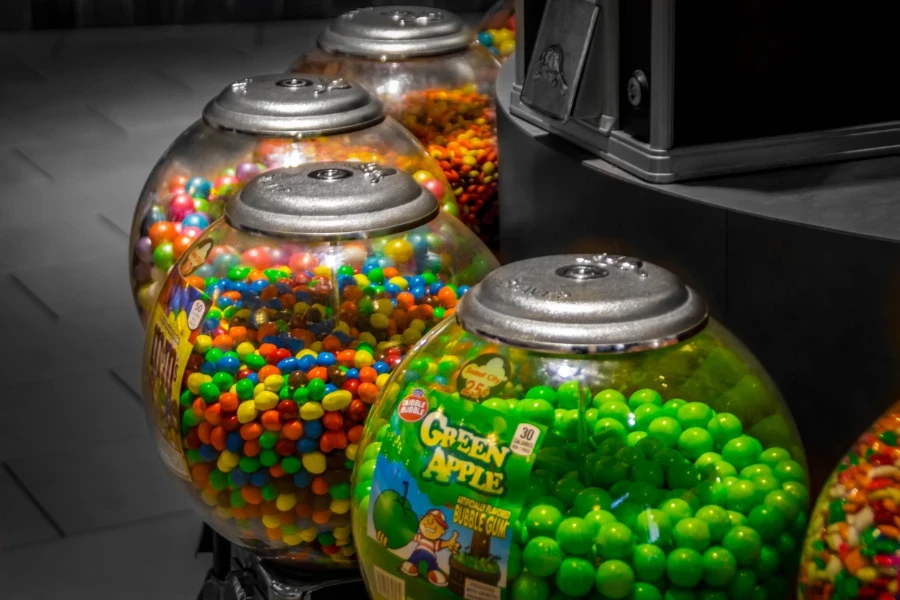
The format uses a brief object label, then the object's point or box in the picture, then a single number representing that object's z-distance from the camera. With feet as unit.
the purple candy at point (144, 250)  5.66
